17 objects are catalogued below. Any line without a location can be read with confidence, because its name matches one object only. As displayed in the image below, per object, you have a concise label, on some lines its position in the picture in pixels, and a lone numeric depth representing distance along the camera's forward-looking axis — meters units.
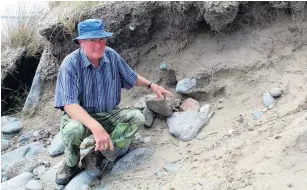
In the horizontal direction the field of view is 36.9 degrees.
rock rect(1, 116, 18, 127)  5.47
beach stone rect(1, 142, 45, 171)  4.67
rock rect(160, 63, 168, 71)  4.73
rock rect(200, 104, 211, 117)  4.20
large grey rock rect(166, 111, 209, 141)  4.05
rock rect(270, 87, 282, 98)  3.96
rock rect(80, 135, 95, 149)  3.70
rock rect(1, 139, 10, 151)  5.06
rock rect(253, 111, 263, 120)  3.90
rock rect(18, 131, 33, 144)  5.04
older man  3.63
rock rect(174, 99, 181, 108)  4.40
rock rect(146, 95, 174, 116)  4.22
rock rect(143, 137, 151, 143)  4.23
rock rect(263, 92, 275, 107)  3.96
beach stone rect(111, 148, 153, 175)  3.92
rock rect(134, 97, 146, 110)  4.47
